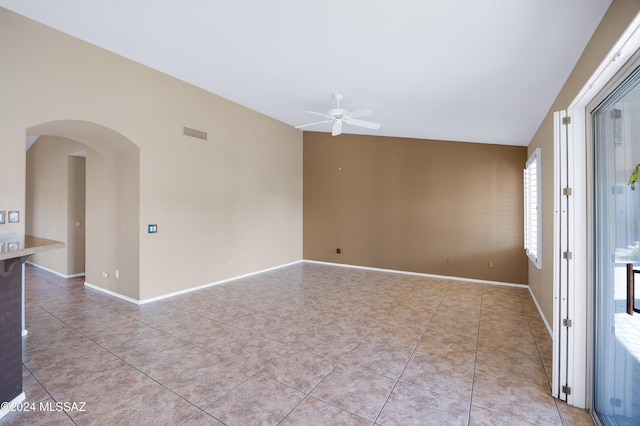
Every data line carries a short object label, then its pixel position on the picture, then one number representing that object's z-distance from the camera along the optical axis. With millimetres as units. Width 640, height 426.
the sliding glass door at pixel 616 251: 1563
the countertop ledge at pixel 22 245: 1719
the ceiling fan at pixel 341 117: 4041
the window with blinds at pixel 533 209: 3977
